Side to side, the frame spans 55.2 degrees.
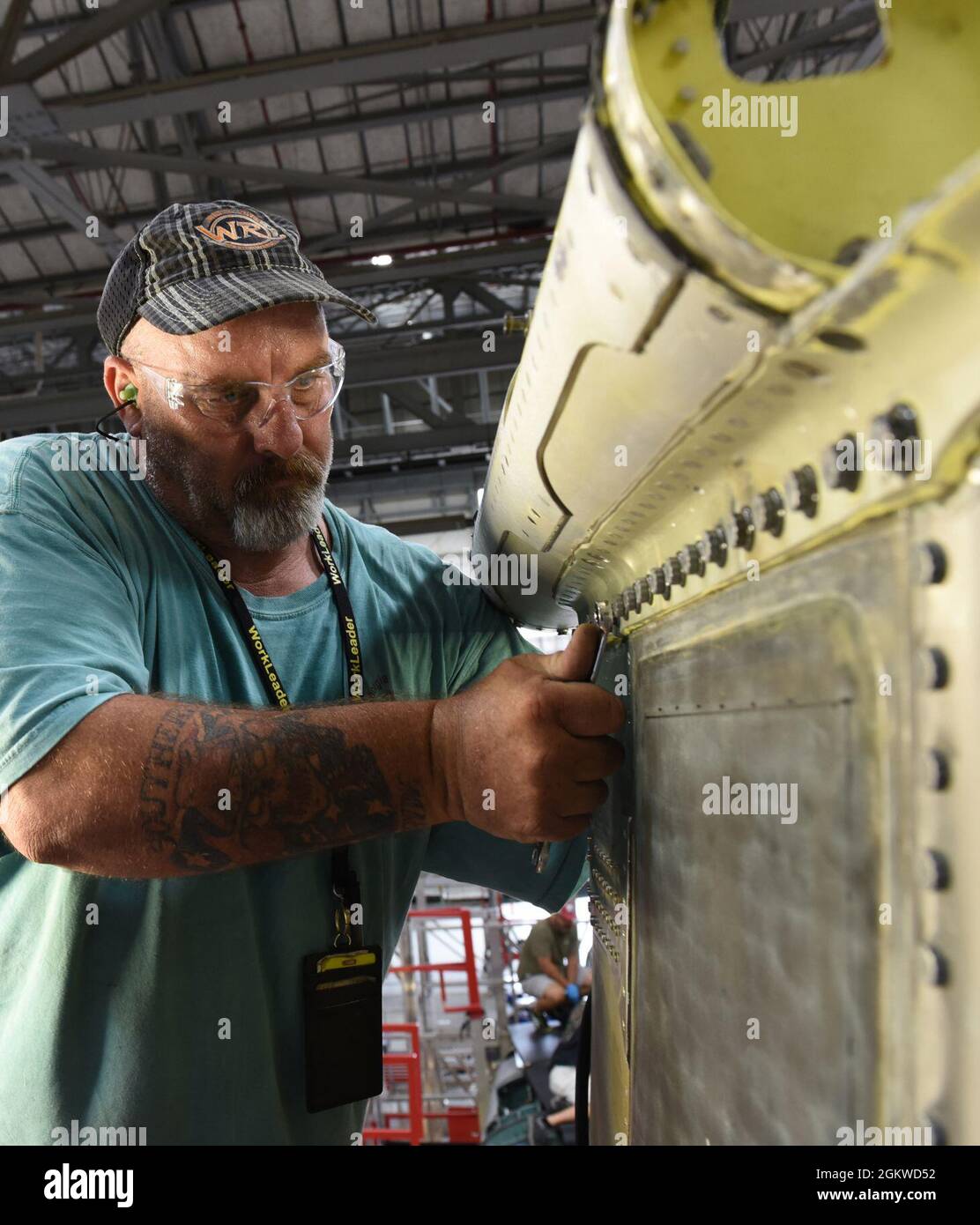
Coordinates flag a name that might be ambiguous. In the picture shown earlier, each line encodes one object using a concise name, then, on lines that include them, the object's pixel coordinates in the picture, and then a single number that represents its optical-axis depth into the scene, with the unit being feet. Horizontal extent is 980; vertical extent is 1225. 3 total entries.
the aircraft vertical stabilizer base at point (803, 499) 1.66
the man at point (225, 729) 3.35
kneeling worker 24.88
